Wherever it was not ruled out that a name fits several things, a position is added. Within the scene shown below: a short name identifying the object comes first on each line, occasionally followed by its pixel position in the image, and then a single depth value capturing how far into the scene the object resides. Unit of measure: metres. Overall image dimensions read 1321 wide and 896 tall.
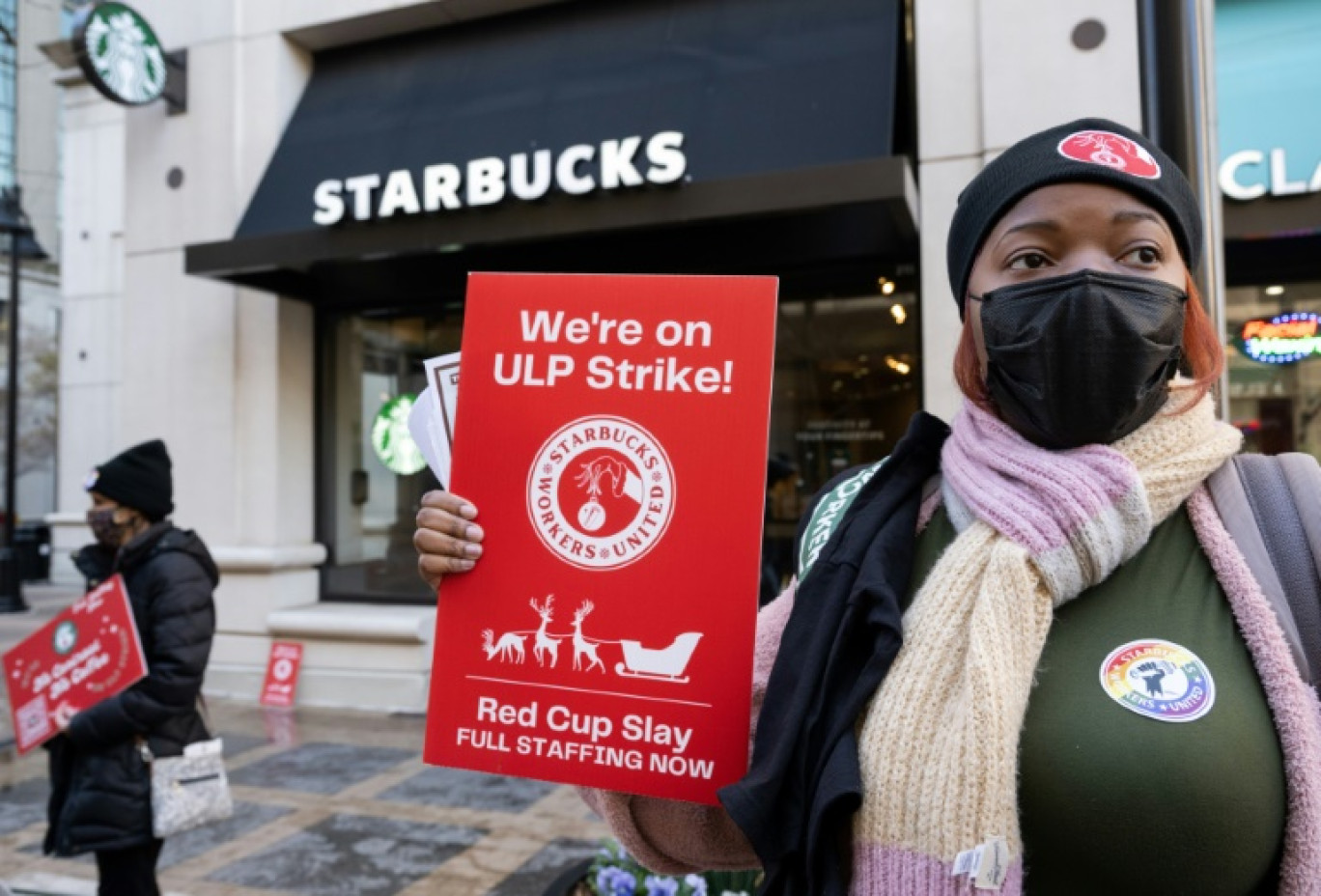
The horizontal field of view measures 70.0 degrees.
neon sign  6.35
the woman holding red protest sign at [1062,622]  1.14
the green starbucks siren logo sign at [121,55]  7.27
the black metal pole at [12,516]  13.81
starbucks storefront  6.18
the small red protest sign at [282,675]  7.81
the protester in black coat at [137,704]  3.35
